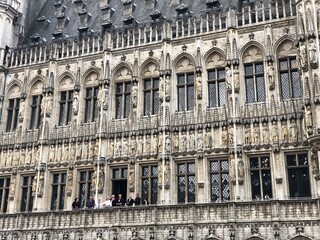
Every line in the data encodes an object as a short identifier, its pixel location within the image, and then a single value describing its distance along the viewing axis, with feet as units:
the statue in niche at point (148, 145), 77.50
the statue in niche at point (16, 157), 87.10
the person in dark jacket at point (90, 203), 73.26
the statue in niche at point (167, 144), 75.31
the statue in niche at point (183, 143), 75.15
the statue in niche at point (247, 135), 71.49
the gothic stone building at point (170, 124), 67.41
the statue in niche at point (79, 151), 82.07
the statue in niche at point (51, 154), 84.07
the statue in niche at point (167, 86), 79.02
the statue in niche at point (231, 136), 71.50
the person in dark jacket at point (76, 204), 75.66
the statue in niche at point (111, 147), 79.81
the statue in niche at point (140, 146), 77.96
